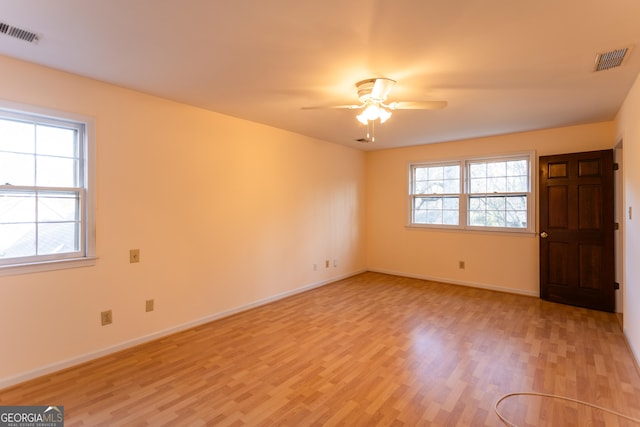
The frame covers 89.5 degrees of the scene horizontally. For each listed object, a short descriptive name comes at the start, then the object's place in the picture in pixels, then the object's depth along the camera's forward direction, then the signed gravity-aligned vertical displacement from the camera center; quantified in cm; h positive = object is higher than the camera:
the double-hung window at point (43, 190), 244 +20
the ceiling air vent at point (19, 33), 199 +116
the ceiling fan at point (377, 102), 262 +98
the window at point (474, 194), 486 +34
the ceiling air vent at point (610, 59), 227 +115
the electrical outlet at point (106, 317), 287 -92
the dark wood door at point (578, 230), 404 -20
